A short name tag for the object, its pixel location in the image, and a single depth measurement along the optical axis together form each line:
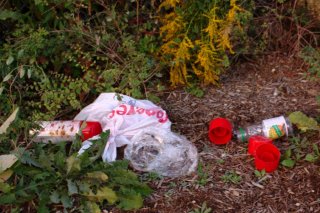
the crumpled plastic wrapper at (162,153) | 3.13
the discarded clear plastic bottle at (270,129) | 3.32
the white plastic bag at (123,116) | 3.37
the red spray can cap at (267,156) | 3.06
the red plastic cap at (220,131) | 3.31
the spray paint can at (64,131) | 3.29
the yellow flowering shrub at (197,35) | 3.58
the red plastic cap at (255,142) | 3.14
